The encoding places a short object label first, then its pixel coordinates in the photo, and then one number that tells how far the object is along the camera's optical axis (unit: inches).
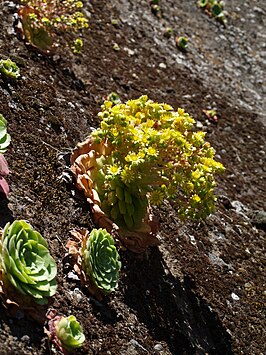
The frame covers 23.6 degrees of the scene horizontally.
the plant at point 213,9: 290.4
